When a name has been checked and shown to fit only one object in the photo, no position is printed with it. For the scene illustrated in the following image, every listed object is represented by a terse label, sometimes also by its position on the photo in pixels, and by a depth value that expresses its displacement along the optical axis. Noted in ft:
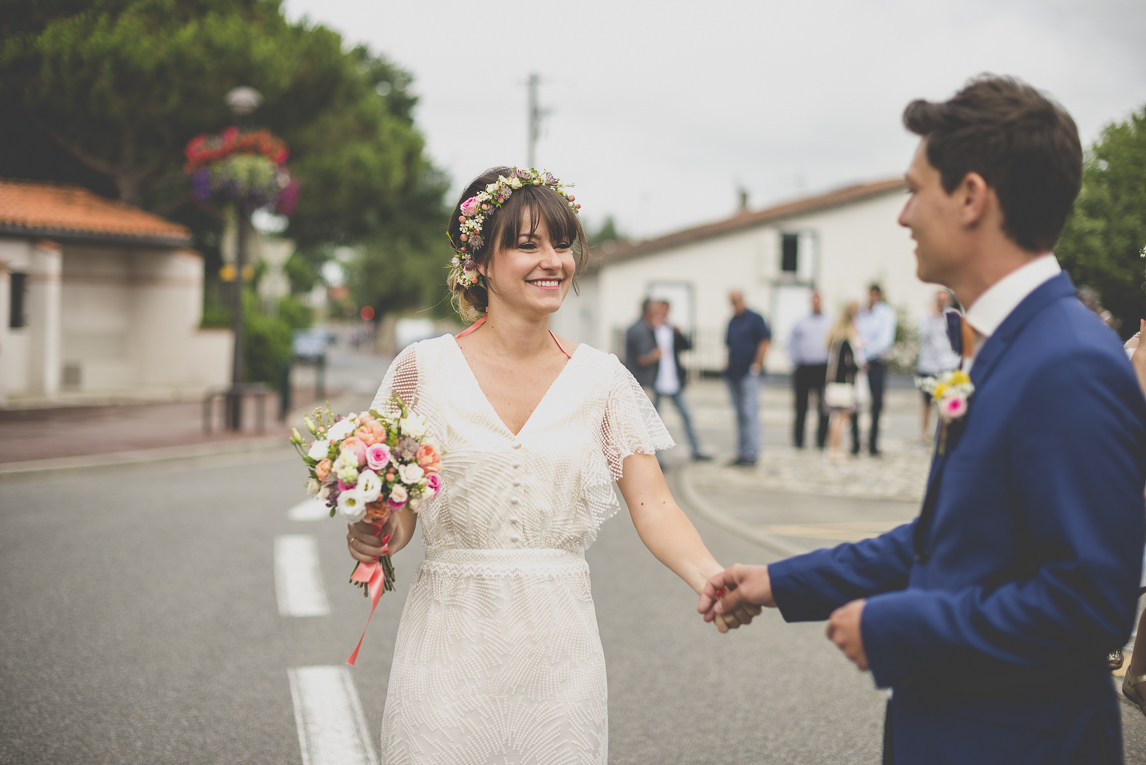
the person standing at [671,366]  42.47
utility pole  111.14
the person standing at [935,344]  41.96
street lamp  49.52
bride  8.00
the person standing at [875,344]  42.11
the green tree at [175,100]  75.61
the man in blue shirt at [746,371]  39.60
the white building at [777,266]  114.01
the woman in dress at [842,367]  40.37
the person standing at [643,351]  40.27
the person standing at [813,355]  42.70
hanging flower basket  52.49
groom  4.82
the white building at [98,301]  67.15
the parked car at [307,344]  133.94
